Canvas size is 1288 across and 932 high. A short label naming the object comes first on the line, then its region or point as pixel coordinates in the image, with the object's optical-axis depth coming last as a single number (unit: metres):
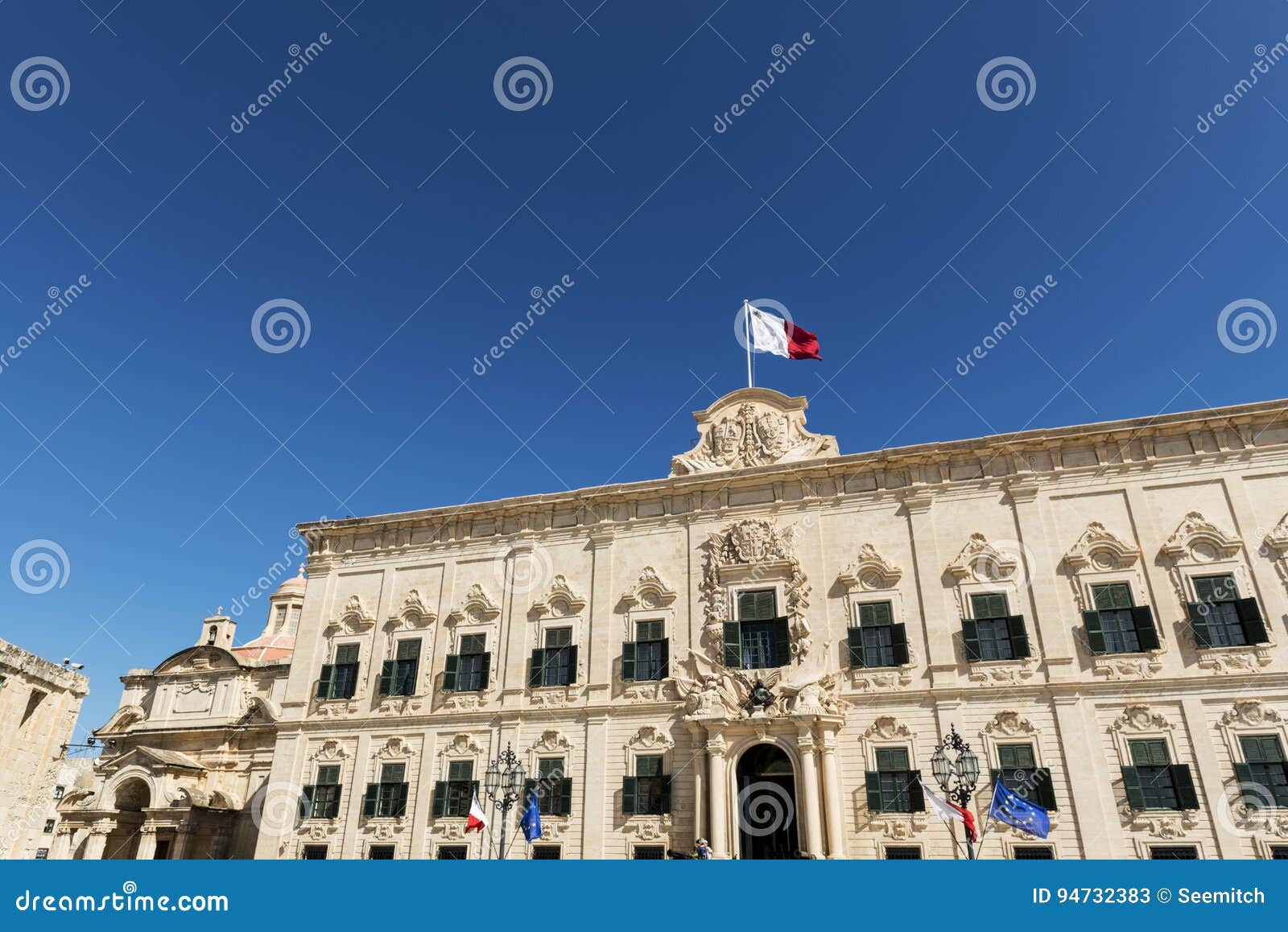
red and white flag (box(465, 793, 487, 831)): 19.86
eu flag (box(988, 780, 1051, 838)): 16.73
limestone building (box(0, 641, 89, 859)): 21.31
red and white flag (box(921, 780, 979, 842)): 16.27
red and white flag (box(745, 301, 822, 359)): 23.86
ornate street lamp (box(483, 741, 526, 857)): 19.98
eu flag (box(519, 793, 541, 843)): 19.94
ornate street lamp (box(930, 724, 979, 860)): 16.14
